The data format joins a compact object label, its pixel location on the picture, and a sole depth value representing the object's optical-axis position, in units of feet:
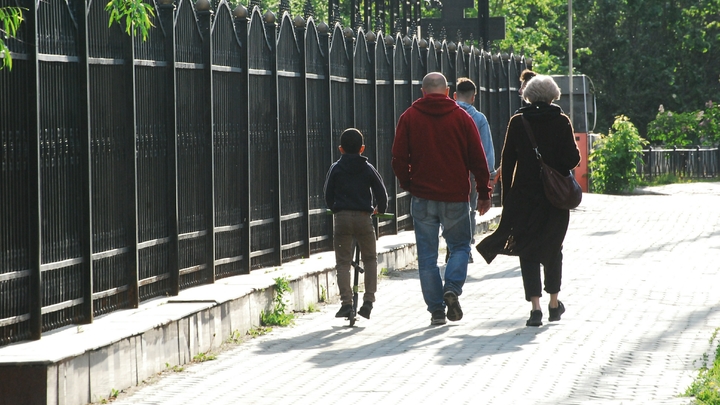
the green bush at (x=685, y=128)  308.19
